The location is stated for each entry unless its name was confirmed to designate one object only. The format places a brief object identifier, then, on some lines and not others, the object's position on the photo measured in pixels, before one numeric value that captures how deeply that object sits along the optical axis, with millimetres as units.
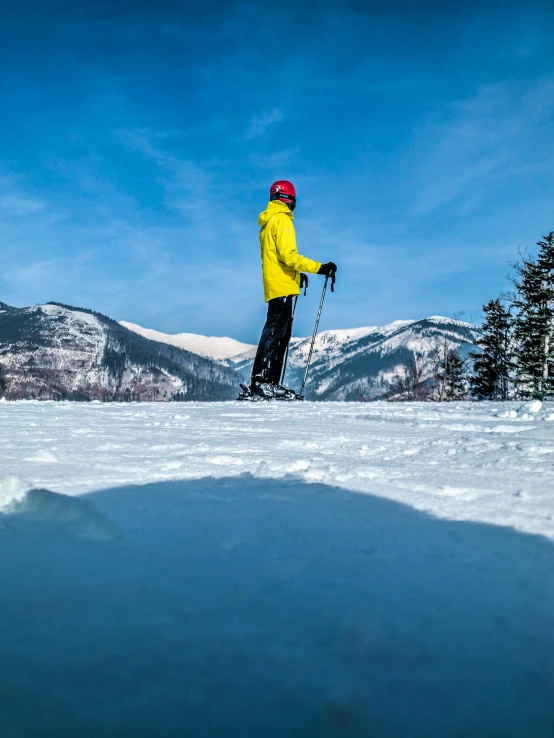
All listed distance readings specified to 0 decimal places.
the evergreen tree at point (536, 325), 23781
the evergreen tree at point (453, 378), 28656
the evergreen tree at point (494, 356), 27562
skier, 7035
